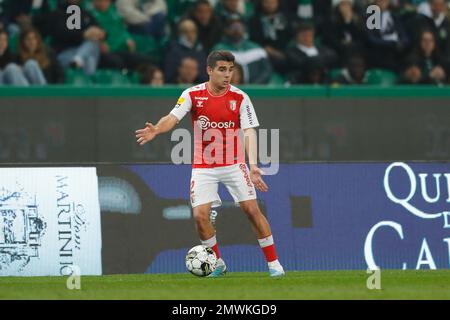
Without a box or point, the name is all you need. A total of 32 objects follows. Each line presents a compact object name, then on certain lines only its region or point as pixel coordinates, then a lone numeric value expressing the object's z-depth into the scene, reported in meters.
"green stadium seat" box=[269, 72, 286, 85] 20.09
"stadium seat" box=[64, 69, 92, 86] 19.39
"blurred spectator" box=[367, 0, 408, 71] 20.61
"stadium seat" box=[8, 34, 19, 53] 19.22
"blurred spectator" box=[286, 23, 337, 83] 20.08
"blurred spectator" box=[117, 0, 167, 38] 20.25
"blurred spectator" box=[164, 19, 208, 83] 19.53
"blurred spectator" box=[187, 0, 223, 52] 20.00
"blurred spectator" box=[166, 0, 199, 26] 20.42
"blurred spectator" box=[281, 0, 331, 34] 20.80
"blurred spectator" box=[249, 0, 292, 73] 20.45
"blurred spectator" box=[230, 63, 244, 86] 19.30
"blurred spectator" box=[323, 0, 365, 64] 20.55
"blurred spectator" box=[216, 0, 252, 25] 20.42
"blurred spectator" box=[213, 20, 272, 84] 19.83
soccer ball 13.41
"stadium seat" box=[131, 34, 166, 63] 20.09
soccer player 13.49
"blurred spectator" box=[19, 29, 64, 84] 19.09
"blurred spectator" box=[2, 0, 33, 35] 19.59
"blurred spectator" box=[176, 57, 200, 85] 19.42
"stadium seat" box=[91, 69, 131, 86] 19.64
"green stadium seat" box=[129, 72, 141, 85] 19.66
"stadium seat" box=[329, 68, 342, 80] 20.20
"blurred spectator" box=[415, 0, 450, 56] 21.08
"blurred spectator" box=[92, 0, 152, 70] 19.70
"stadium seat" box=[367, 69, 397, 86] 20.59
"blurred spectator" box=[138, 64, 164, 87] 19.33
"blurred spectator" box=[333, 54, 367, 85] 20.25
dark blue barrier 14.86
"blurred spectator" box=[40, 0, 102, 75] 19.52
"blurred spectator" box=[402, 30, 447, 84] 20.50
